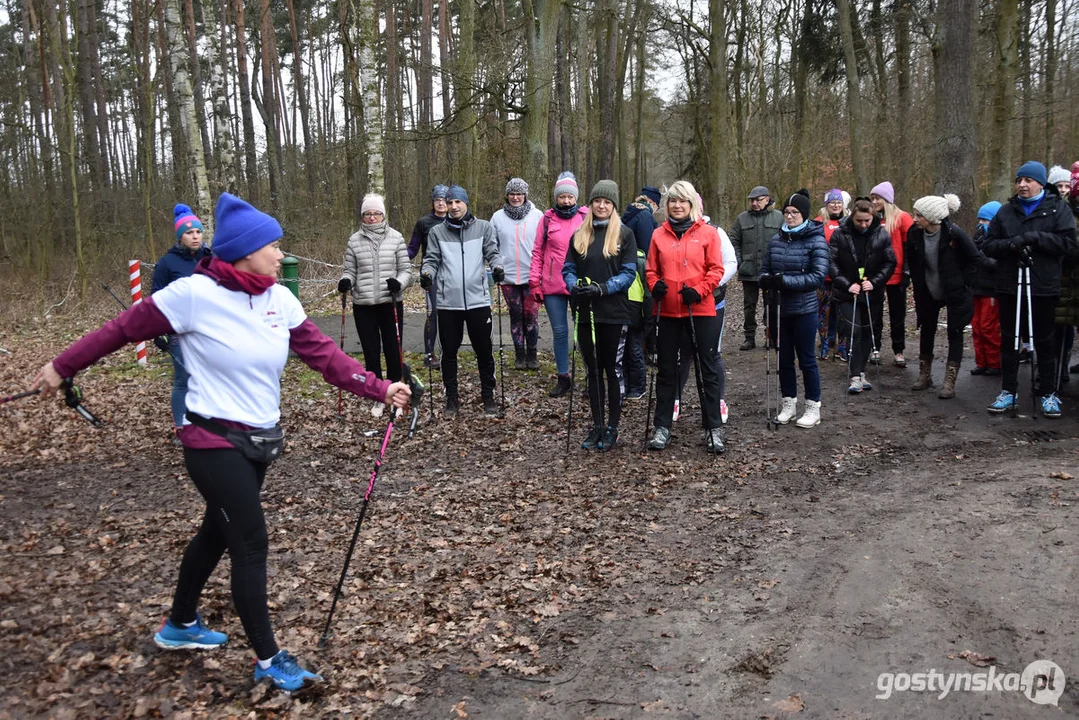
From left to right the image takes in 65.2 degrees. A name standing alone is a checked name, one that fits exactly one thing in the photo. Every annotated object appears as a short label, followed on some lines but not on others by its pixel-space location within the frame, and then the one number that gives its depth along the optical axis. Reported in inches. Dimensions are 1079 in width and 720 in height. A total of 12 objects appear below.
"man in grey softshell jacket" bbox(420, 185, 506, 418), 339.0
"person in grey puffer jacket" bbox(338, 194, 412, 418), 333.4
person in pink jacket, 336.8
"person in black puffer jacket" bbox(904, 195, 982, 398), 352.8
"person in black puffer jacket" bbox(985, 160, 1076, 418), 311.6
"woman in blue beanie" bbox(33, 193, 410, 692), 143.7
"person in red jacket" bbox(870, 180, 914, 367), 381.7
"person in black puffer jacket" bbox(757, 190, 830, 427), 310.3
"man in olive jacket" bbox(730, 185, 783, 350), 441.1
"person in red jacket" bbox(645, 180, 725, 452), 284.2
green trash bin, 601.6
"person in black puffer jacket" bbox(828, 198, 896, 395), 372.8
